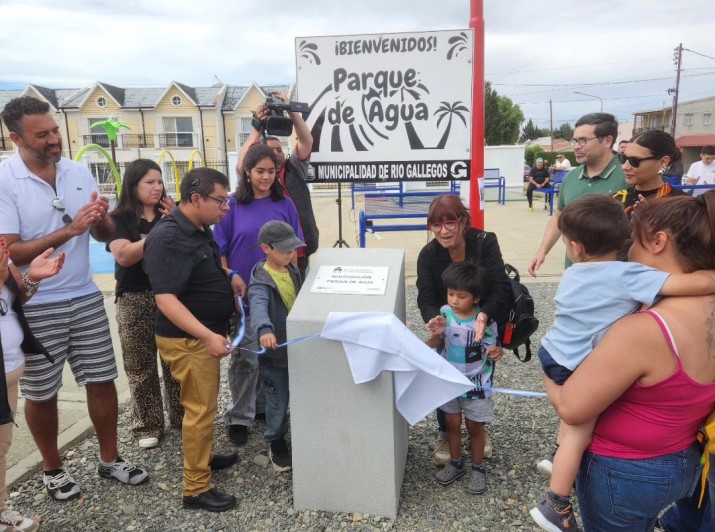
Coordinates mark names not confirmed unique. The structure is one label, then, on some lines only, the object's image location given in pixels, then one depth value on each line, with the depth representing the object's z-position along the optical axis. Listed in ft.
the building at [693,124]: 153.48
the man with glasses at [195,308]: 7.88
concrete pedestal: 7.82
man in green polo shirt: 11.10
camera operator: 11.39
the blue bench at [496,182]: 61.52
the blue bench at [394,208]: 26.01
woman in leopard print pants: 10.08
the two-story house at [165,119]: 114.01
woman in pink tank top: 4.39
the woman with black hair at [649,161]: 9.69
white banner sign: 12.23
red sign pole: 12.47
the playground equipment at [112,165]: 25.32
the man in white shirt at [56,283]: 8.34
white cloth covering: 7.46
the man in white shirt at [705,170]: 30.96
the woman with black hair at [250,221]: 10.01
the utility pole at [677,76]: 135.26
